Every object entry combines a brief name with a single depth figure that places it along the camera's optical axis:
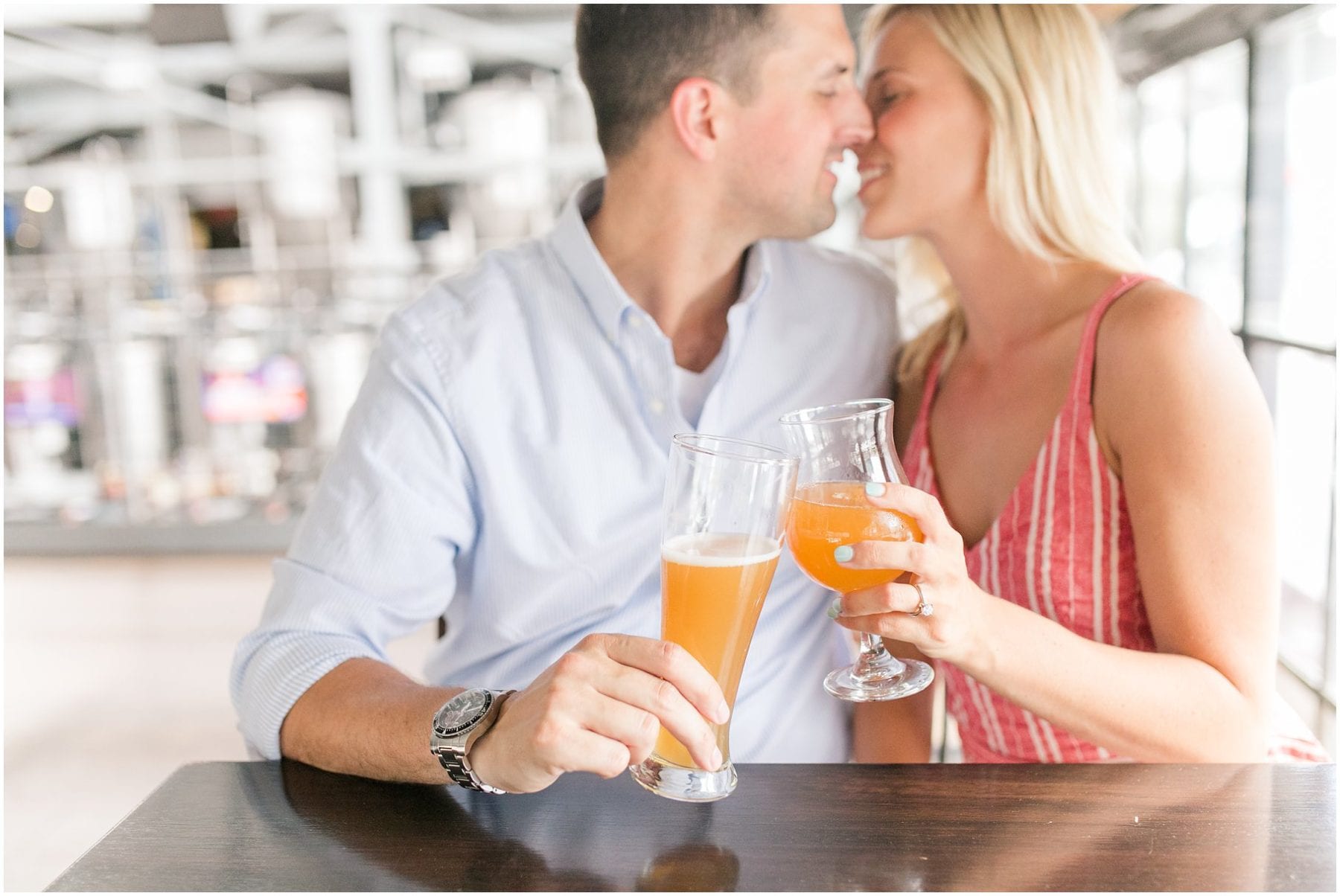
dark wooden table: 0.95
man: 1.51
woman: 1.29
